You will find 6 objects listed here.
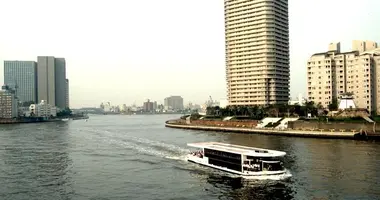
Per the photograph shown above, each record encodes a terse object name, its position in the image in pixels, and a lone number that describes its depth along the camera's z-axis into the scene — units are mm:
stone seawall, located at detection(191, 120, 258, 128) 120038
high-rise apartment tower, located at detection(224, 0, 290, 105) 158500
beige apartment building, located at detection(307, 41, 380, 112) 127062
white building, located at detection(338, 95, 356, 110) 111750
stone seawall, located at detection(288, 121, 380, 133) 87188
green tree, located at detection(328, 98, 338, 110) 121438
